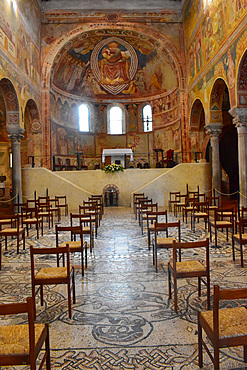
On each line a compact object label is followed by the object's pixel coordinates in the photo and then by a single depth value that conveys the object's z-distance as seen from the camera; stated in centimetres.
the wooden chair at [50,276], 414
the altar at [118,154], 2031
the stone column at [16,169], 1612
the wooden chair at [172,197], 1769
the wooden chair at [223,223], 755
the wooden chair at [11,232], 751
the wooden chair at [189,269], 414
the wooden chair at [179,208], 1391
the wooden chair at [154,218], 761
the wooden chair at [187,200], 1223
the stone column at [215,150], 1664
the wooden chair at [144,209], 940
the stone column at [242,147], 1247
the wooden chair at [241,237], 592
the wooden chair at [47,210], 1085
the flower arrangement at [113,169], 1873
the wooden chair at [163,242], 585
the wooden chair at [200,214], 959
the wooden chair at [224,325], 245
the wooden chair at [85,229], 732
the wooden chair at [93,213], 950
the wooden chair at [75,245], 559
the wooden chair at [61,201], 1727
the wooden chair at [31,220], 948
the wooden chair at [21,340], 226
